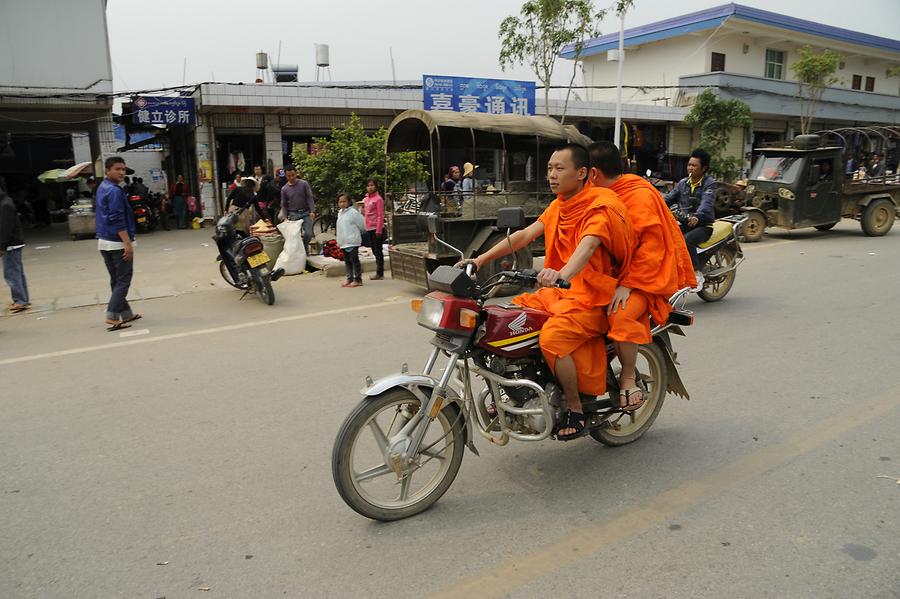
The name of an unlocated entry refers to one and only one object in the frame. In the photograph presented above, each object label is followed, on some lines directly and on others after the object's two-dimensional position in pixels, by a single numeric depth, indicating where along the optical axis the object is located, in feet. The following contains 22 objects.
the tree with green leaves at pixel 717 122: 81.25
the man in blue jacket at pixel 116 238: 22.84
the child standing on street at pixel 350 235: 30.01
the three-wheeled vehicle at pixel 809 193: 41.60
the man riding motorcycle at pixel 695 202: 22.93
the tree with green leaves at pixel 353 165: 42.39
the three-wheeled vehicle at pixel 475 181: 28.09
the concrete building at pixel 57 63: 48.52
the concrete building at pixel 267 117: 56.75
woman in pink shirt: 32.45
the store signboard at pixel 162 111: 53.67
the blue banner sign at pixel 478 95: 60.59
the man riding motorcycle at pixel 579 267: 10.32
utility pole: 64.54
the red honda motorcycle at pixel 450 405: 9.59
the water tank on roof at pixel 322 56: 85.15
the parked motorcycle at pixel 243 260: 26.58
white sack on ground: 34.32
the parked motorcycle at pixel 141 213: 55.16
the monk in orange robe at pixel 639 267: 10.82
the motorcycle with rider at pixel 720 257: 24.44
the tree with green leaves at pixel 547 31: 60.23
